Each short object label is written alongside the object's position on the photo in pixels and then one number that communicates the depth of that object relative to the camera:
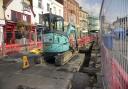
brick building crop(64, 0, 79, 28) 22.50
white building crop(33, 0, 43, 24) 15.19
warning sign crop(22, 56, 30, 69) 5.45
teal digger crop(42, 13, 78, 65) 6.23
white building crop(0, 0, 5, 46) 10.88
